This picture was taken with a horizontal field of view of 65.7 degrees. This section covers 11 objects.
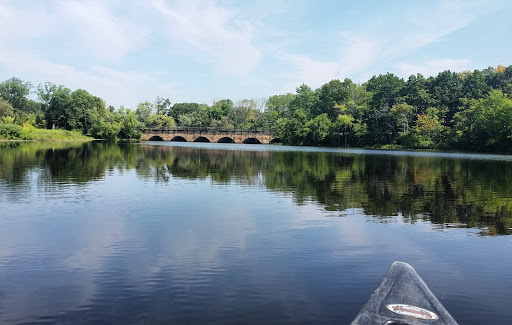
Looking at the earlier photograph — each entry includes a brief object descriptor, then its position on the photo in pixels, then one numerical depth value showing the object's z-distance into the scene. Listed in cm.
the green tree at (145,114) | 13912
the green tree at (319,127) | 10825
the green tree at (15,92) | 13561
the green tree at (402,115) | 9525
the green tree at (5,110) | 10176
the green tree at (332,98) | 11769
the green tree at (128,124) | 11731
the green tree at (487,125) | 7569
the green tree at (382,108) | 10094
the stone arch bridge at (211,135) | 12850
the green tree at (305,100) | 13239
